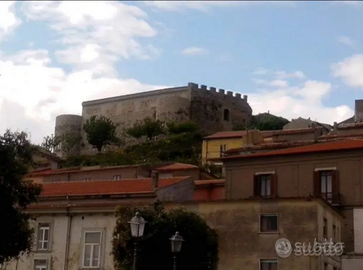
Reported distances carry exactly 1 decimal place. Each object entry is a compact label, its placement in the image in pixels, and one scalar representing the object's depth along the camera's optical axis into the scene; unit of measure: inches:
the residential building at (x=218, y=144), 3191.4
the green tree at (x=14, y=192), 1228.5
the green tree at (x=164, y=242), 1448.1
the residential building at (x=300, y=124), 3474.4
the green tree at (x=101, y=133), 4547.2
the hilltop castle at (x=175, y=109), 4653.1
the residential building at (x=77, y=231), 1616.6
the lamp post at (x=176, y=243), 1167.3
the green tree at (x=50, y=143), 4695.1
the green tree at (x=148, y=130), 4340.6
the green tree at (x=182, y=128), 4222.9
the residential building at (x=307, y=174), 1744.6
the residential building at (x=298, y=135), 2525.1
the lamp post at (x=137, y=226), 1094.4
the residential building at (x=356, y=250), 1558.8
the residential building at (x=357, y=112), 3198.8
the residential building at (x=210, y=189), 1999.3
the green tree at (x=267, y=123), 4446.4
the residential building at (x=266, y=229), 1435.8
